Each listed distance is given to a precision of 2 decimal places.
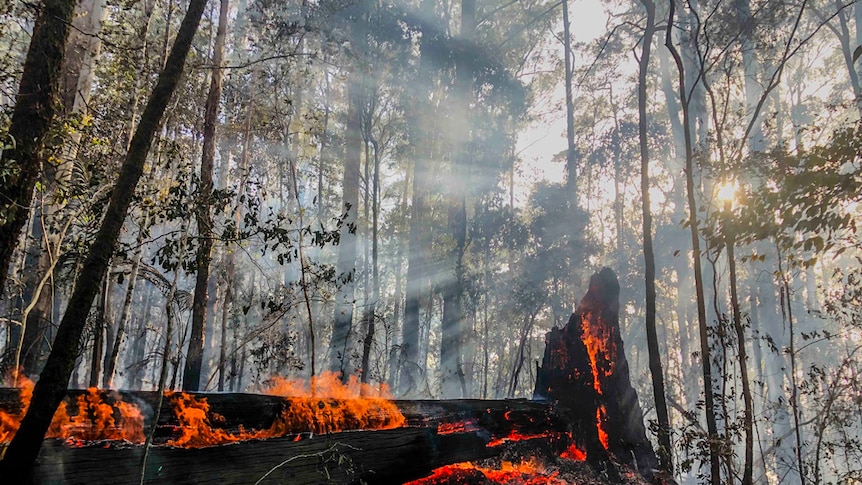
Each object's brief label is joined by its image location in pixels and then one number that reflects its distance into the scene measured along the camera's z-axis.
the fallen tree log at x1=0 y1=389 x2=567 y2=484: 3.04
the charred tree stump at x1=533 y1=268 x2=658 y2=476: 6.81
